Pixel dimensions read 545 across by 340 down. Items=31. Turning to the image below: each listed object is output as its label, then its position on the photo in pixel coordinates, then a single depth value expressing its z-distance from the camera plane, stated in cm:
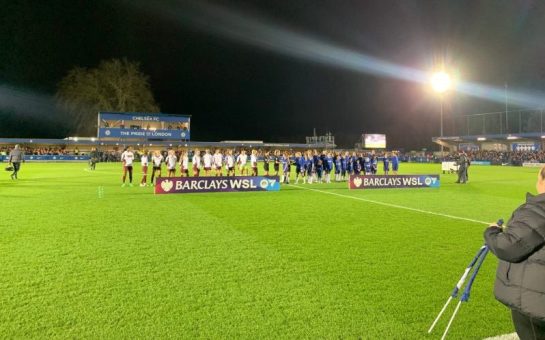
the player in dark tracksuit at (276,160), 2453
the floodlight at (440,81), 4235
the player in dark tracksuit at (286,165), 2372
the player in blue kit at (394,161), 2708
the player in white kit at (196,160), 2103
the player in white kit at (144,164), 2027
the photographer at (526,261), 252
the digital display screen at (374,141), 7594
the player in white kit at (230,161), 2322
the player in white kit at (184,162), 2045
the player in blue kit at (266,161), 2541
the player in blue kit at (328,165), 2352
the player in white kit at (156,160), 2078
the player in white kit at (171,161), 2059
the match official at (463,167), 2300
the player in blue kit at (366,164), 2539
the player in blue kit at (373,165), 2600
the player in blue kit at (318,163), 2316
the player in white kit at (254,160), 2347
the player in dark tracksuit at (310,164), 2322
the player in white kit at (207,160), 2311
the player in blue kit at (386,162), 2728
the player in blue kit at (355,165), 2515
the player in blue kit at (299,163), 2344
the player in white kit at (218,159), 2309
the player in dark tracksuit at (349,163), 2491
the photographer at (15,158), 2323
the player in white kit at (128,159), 1936
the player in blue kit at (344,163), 2473
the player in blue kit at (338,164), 2481
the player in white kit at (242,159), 2375
